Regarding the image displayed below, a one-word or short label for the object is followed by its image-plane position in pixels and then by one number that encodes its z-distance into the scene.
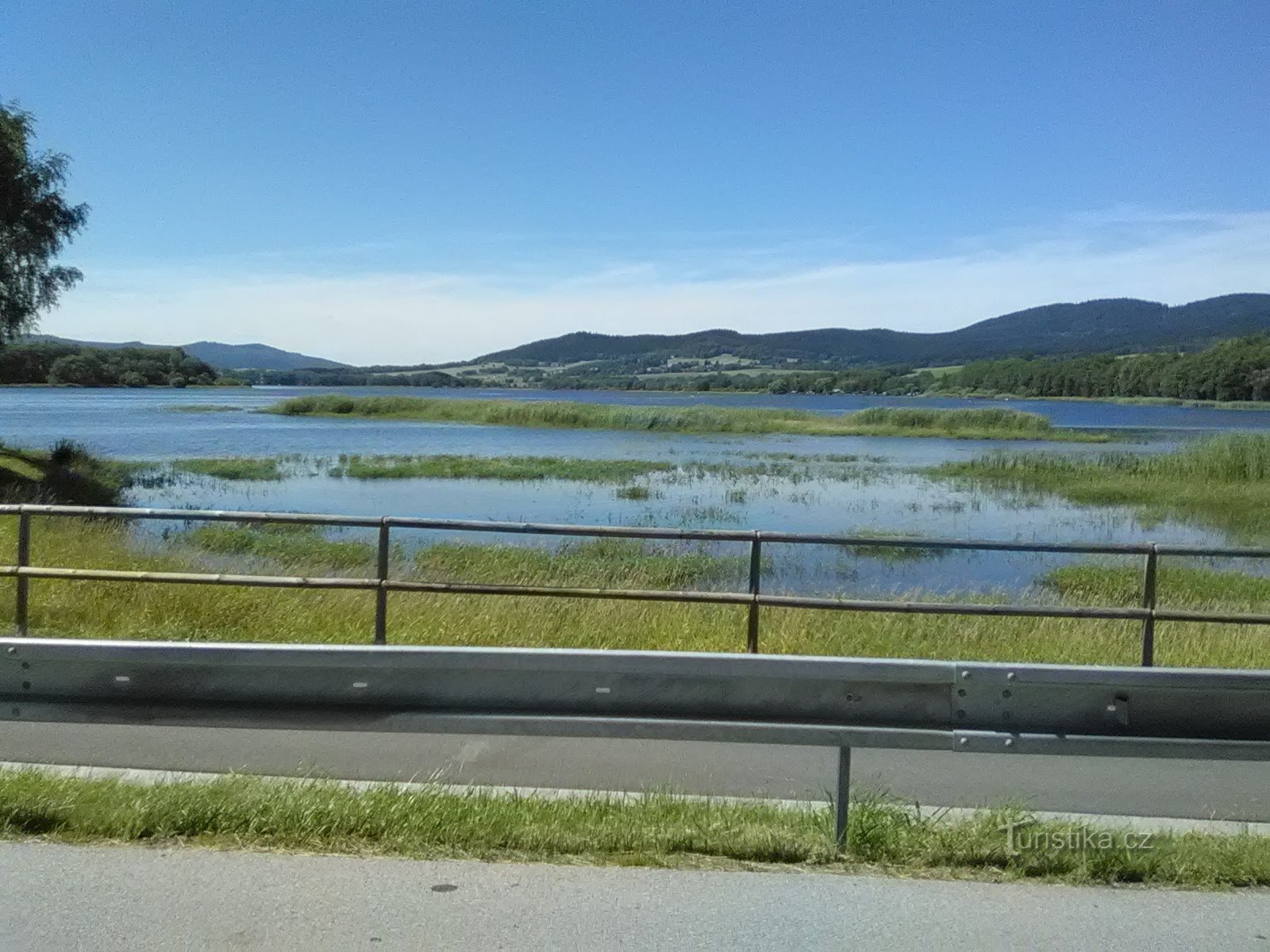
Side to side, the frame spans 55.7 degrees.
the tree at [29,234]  32.34
